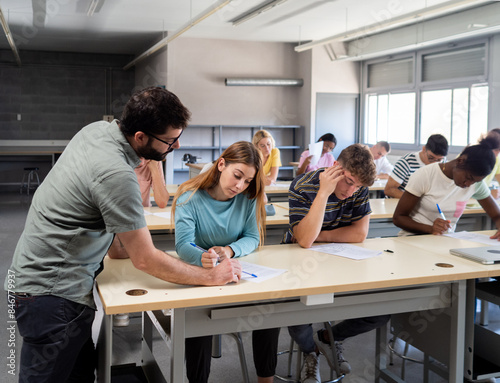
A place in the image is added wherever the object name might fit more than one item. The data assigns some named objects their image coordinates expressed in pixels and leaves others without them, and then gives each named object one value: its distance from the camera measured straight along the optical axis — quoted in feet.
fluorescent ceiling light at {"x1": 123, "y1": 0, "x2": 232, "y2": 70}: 19.68
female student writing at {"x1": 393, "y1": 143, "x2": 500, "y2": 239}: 9.57
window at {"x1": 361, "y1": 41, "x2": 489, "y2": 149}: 25.14
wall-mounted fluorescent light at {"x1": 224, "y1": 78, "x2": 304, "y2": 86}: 33.47
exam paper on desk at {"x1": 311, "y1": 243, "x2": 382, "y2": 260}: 7.72
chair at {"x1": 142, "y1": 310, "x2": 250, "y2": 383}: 6.46
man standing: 5.08
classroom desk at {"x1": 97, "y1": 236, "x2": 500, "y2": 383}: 5.78
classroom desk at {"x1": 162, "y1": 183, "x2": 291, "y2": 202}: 16.71
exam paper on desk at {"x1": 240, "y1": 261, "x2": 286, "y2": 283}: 6.42
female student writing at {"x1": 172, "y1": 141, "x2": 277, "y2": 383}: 7.04
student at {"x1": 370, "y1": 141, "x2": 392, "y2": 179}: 22.07
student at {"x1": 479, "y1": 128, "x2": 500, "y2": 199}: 14.15
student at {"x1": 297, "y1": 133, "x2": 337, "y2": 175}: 19.35
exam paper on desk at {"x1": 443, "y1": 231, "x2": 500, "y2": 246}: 9.03
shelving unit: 33.76
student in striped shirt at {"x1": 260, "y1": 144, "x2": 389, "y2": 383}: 7.85
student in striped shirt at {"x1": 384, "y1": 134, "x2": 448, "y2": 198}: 14.34
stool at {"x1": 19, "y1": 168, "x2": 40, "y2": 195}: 38.43
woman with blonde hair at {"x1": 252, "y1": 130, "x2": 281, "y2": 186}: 16.80
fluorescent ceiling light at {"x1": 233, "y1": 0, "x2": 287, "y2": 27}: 20.91
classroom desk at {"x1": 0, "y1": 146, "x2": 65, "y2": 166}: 36.14
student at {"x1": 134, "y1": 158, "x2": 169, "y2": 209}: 11.43
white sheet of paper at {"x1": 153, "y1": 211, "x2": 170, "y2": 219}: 11.51
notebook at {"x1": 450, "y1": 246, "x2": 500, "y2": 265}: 7.46
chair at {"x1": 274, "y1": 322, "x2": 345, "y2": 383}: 8.61
